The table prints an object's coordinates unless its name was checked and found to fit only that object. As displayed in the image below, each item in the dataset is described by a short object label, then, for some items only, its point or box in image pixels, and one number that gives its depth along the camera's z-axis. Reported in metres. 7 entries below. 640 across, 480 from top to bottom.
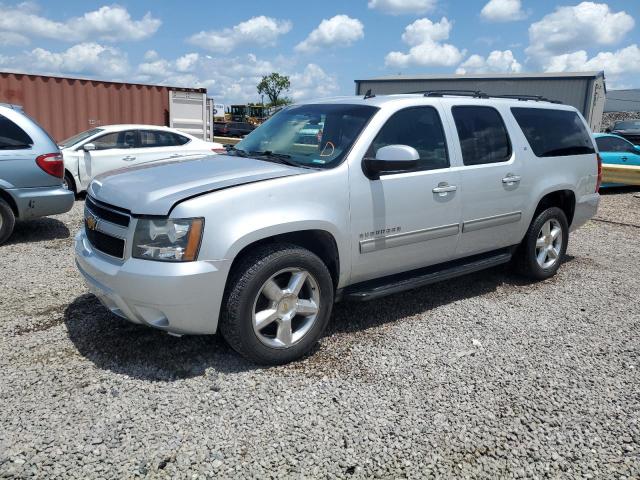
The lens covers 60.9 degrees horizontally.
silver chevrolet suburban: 3.25
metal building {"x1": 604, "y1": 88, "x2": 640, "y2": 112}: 51.59
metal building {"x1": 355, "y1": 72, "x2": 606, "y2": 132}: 31.91
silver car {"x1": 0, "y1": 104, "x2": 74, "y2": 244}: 6.42
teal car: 13.16
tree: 73.00
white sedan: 9.84
